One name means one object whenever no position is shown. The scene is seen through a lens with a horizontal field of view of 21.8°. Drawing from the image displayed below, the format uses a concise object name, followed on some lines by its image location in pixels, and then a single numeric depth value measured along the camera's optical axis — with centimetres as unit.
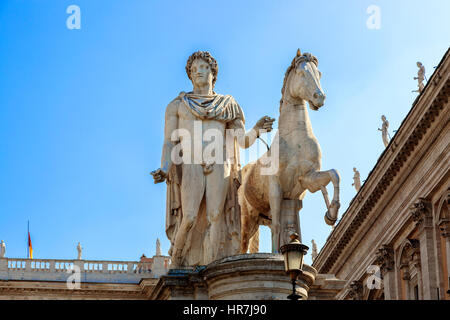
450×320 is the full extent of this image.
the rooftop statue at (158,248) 5508
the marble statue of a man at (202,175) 1789
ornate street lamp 1562
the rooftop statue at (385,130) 5388
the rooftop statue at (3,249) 5941
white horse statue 1845
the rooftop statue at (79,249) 6199
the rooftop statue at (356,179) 6216
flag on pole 6312
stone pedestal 1633
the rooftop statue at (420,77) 4794
